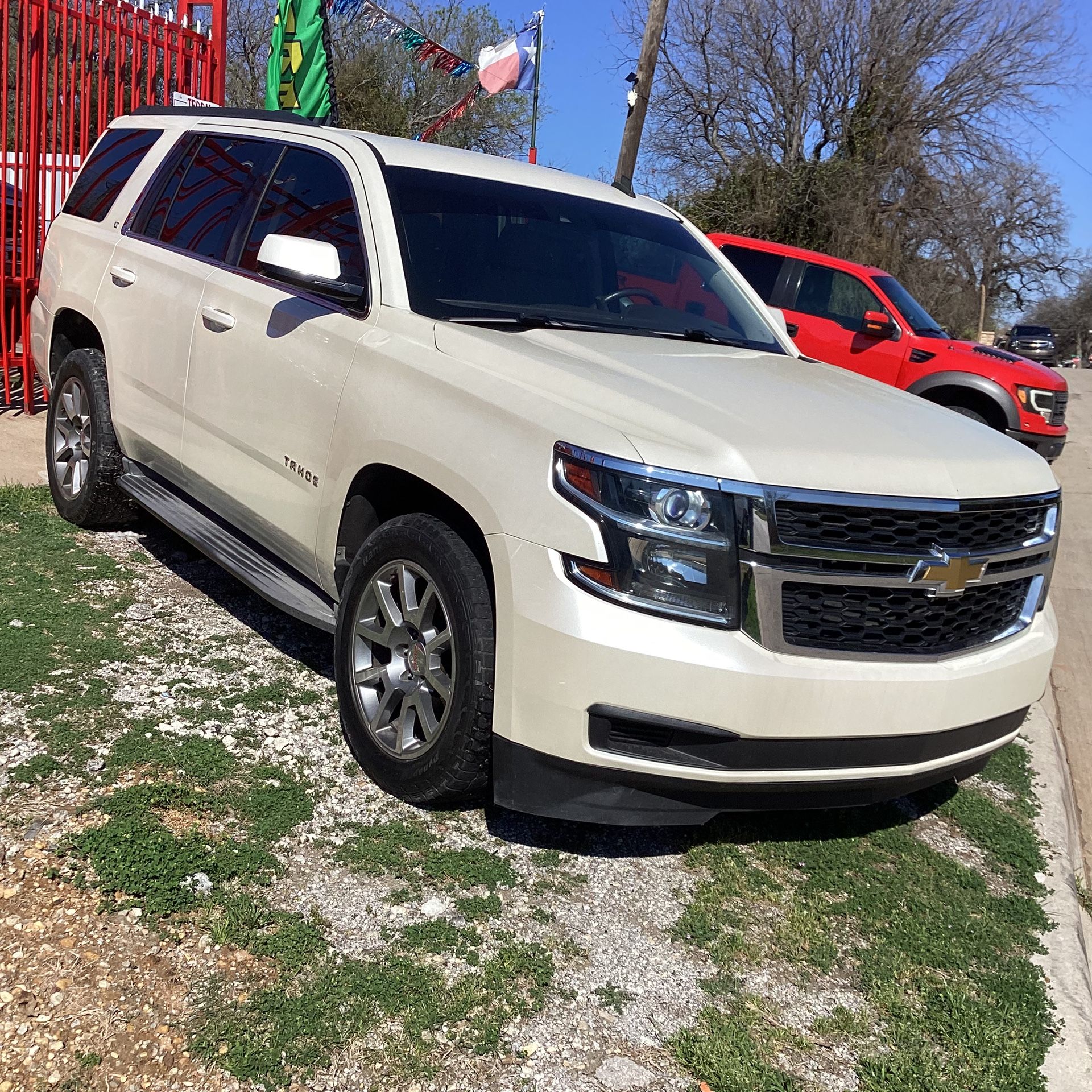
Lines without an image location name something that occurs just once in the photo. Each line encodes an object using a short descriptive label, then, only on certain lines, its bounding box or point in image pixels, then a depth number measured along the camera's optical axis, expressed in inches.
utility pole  486.0
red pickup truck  408.5
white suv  106.7
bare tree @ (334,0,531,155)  1061.1
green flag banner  355.6
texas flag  523.5
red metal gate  298.2
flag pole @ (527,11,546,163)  495.5
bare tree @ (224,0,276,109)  1120.2
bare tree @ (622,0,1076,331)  1156.5
